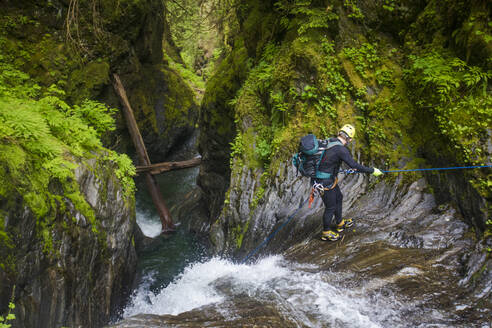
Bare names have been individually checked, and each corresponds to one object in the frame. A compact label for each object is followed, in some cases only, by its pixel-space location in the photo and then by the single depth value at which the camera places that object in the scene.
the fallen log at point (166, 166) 12.66
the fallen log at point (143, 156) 12.88
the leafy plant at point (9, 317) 3.28
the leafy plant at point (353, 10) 7.70
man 5.52
